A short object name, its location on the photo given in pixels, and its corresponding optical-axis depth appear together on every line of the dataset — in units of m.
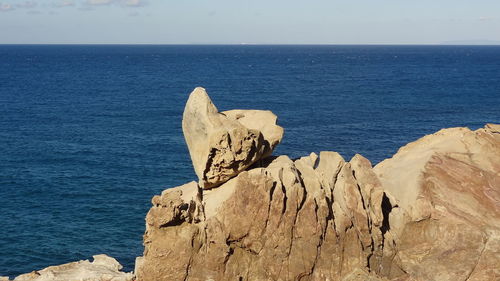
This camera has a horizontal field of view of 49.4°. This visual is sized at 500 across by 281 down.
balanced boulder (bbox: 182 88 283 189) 30.12
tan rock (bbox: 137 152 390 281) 29.41
